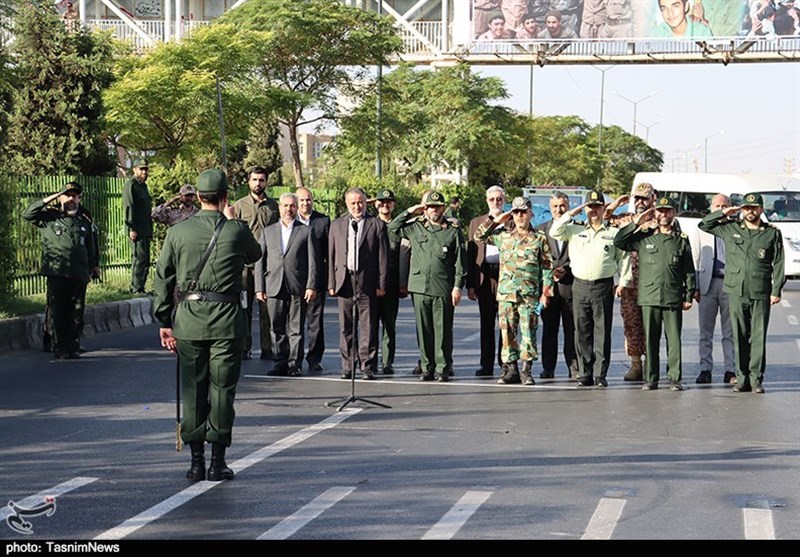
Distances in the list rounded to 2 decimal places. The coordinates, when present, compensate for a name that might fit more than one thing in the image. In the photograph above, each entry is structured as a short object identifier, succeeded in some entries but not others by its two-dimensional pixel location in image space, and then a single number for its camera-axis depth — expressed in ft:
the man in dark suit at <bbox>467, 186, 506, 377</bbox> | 49.73
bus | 104.37
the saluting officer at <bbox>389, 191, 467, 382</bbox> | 48.11
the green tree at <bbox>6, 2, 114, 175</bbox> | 76.02
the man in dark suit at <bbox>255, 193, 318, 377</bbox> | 48.42
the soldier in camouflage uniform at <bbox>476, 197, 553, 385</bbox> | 46.93
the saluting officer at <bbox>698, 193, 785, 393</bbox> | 46.83
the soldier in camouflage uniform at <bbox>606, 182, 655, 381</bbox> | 48.70
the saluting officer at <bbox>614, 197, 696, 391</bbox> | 46.75
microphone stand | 40.51
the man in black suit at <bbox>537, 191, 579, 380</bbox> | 49.08
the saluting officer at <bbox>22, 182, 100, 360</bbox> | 50.39
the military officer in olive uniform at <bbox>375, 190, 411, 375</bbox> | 49.78
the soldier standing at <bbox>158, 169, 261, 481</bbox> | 29.40
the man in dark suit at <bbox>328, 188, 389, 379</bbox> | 47.96
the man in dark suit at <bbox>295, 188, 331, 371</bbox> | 48.78
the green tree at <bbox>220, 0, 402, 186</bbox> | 128.47
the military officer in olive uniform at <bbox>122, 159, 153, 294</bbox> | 65.77
